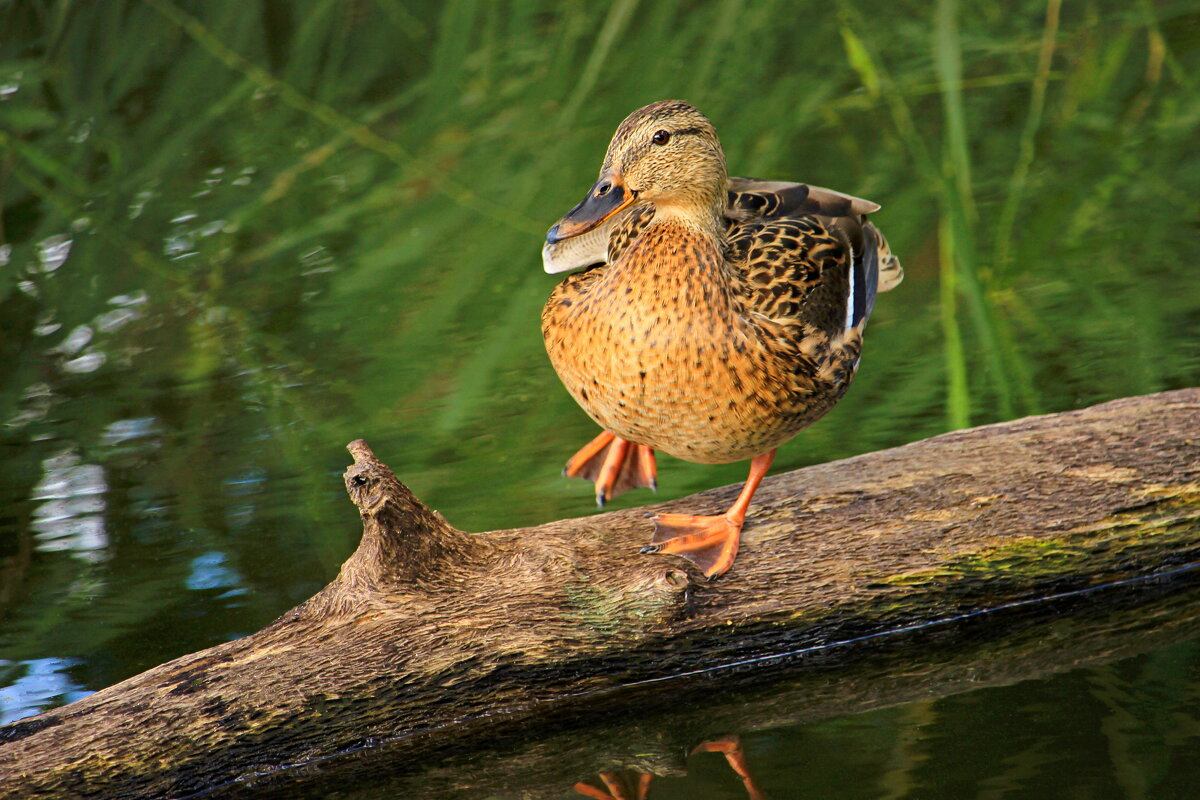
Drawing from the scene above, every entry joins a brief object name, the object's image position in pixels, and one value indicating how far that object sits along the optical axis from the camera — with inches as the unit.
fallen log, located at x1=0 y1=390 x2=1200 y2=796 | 176.9
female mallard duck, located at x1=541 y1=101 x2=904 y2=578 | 194.1
